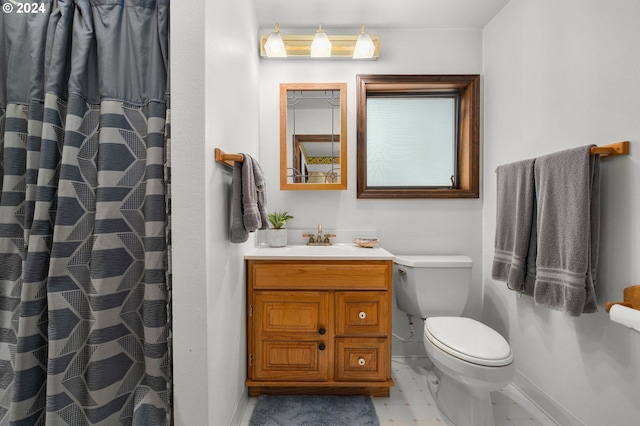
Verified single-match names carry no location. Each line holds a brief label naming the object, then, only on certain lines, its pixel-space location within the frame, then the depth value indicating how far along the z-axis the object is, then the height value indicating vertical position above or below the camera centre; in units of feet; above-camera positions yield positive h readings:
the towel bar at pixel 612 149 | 3.66 +0.84
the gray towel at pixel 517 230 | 4.87 -0.34
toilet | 4.03 -2.08
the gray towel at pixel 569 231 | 3.89 -0.29
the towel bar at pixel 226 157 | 3.73 +0.74
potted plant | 6.26 -0.49
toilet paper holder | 3.37 -1.07
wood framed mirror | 6.67 +1.74
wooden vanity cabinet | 5.23 -2.09
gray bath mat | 4.73 -3.60
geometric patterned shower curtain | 3.53 -0.04
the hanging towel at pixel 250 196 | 4.21 +0.21
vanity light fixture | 6.15 +3.73
